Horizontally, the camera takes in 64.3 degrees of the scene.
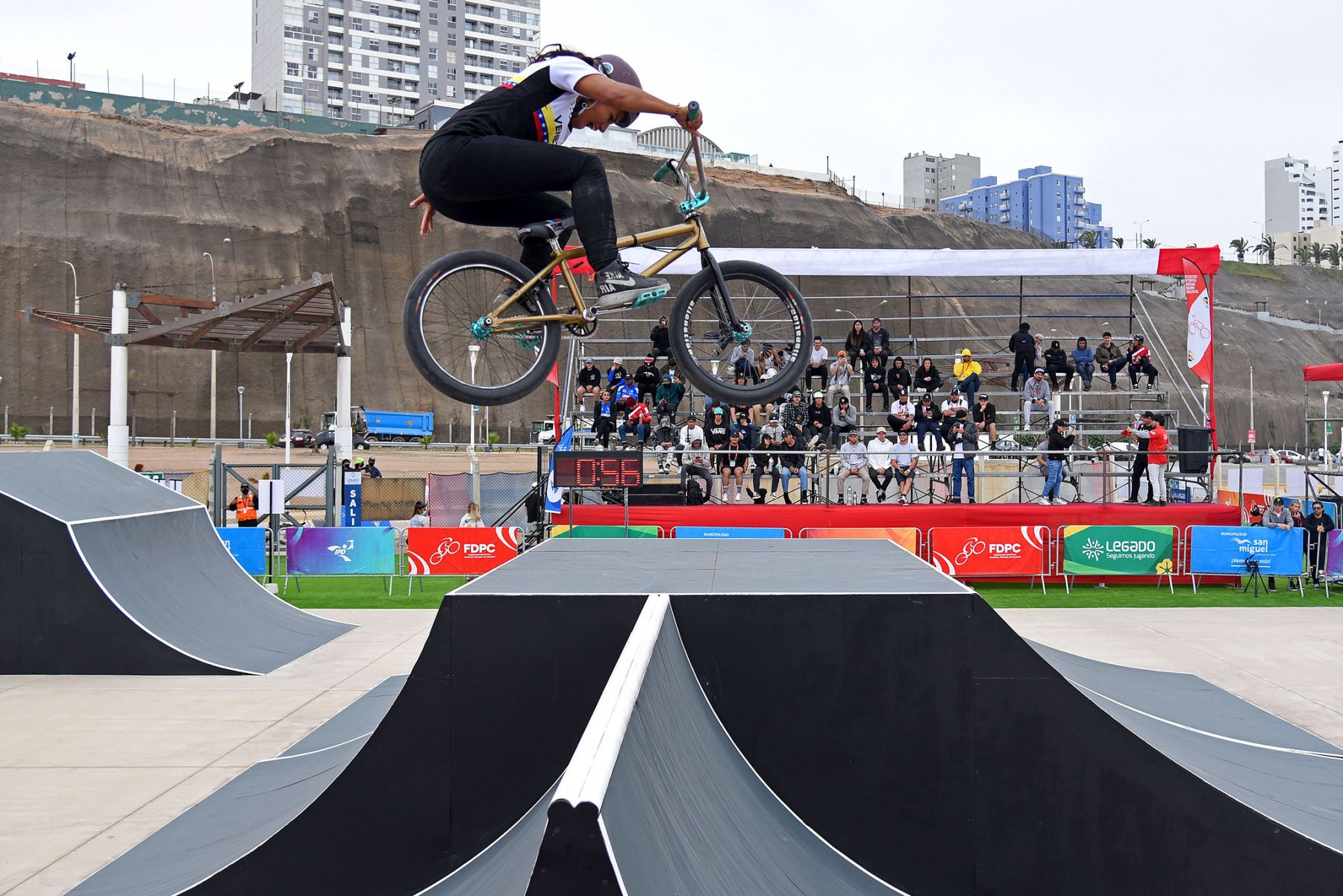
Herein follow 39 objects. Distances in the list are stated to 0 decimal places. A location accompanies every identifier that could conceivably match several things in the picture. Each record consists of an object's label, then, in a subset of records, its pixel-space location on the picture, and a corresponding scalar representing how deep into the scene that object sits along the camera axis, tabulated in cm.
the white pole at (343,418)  2351
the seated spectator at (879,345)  2084
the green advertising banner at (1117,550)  1869
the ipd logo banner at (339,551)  1823
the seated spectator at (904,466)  1991
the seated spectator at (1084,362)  2261
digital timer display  1739
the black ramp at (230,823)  594
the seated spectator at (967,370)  2019
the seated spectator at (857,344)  2050
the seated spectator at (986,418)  2033
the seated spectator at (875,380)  2091
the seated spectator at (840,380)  1886
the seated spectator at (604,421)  1897
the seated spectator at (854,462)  1978
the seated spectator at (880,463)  2014
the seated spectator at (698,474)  1955
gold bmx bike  568
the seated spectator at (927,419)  1973
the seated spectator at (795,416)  1881
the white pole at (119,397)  2128
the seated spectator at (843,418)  1911
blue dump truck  6119
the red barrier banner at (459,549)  1834
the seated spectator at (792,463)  1988
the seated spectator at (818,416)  1639
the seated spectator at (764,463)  1917
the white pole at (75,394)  4714
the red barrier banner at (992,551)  1847
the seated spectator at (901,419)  2052
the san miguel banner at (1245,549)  1839
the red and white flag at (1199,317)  2045
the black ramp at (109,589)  1202
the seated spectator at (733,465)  1975
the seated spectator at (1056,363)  2244
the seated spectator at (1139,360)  2247
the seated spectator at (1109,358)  2308
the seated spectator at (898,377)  2159
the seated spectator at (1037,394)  2180
